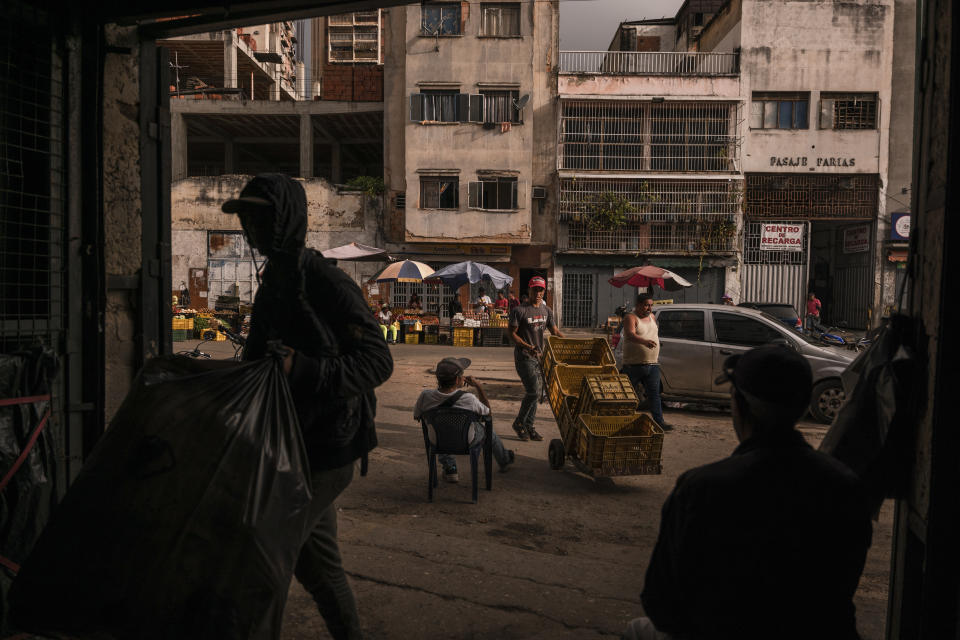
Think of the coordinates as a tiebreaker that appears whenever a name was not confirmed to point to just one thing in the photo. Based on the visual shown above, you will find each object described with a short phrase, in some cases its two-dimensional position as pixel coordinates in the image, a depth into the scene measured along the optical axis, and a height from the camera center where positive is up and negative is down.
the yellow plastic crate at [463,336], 20.03 -1.63
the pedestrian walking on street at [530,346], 7.85 -0.75
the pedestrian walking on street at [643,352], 8.16 -0.81
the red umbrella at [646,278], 17.05 +0.20
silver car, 8.95 -0.85
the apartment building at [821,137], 24.77 +5.65
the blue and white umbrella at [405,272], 18.30 +0.25
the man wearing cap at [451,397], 5.46 -0.96
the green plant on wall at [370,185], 26.50 +3.77
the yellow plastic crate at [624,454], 5.66 -1.43
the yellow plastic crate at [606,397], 6.15 -1.04
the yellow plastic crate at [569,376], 7.41 -1.04
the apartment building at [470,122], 25.72 +6.16
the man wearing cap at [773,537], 1.54 -0.58
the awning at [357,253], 17.72 +0.73
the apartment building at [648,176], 25.14 +4.12
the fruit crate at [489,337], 20.06 -1.64
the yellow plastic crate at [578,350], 8.18 -0.82
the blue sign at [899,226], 24.20 +2.33
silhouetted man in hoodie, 2.19 -0.23
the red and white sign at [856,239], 25.19 +1.95
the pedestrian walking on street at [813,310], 22.02 -0.72
